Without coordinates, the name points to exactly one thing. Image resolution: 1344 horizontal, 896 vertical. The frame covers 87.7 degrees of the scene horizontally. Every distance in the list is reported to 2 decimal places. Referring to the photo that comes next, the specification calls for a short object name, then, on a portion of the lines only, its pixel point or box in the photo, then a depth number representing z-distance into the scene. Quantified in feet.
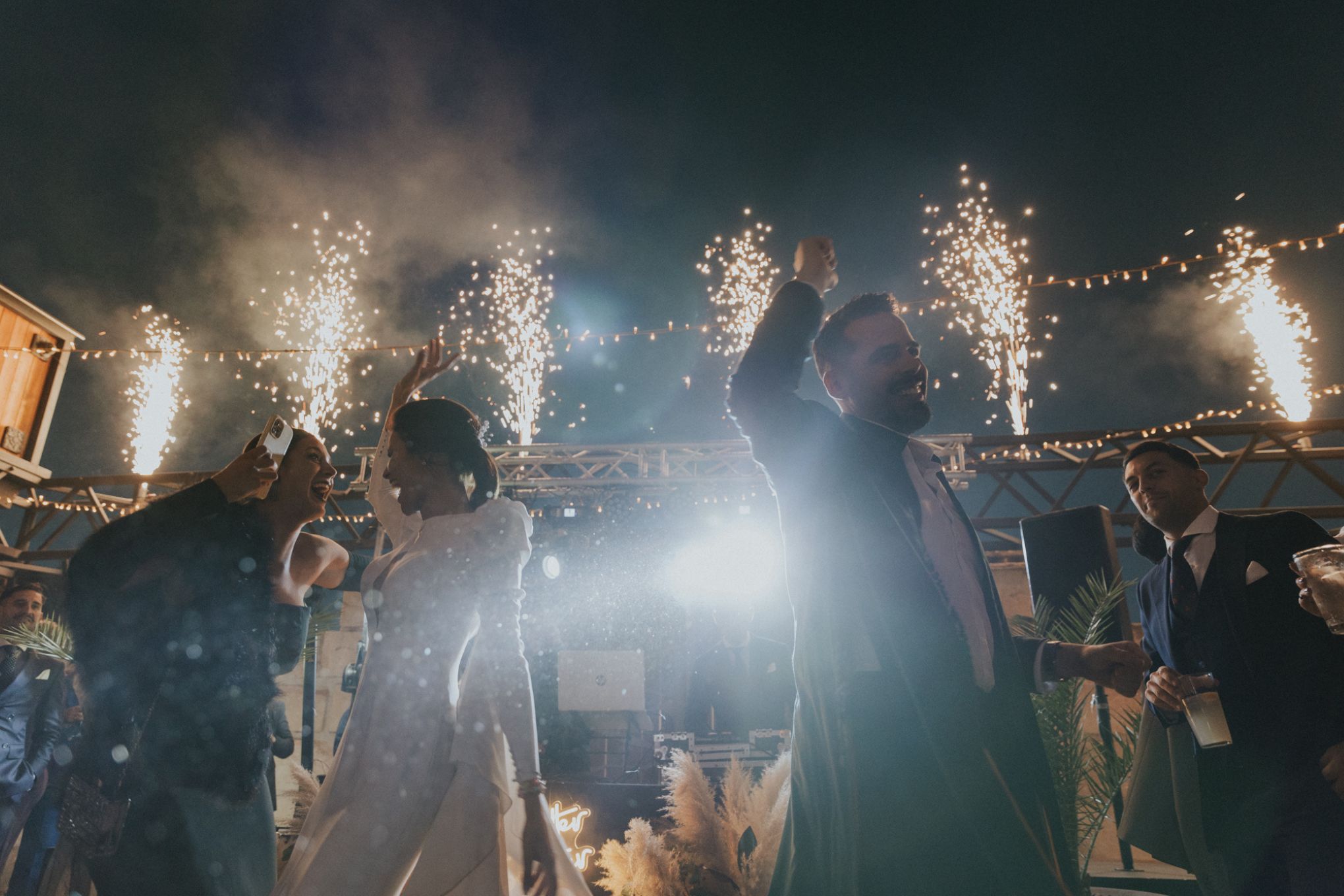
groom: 4.23
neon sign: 12.46
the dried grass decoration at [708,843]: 8.23
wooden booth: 39.27
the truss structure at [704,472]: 29.76
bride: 5.56
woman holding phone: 5.84
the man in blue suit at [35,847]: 15.85
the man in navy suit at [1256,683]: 7.77
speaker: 12.35
